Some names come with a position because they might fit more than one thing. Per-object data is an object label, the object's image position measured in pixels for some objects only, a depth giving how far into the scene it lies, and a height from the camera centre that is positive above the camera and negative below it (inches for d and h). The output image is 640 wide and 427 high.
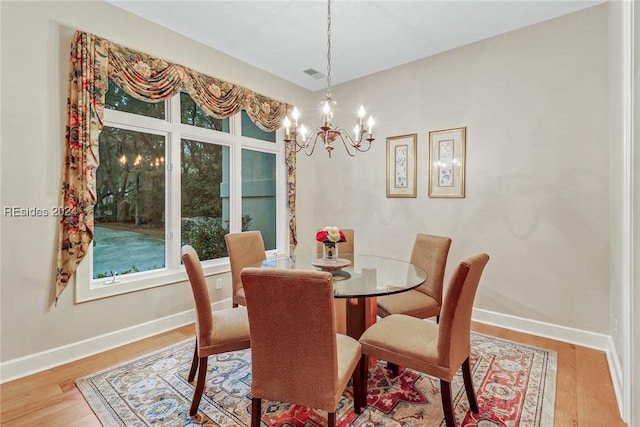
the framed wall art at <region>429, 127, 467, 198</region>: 134.2 +22.0
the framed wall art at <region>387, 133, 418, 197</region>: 148.2 +22.6
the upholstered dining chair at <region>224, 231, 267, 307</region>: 112.8 -15.7
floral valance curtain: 96.1 +27.9
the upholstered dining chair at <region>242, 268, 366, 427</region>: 54.5 -23.2
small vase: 99.0 -12.6
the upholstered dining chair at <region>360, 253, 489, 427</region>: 63.7 -29.1
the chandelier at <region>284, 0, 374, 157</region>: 86.3 +25.7
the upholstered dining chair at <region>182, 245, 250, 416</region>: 72.7 -29.2
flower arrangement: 94.7 -7.3
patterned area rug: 72.1 -47.2
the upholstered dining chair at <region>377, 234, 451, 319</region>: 96.3 -25.7
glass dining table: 76.2 -18.2
